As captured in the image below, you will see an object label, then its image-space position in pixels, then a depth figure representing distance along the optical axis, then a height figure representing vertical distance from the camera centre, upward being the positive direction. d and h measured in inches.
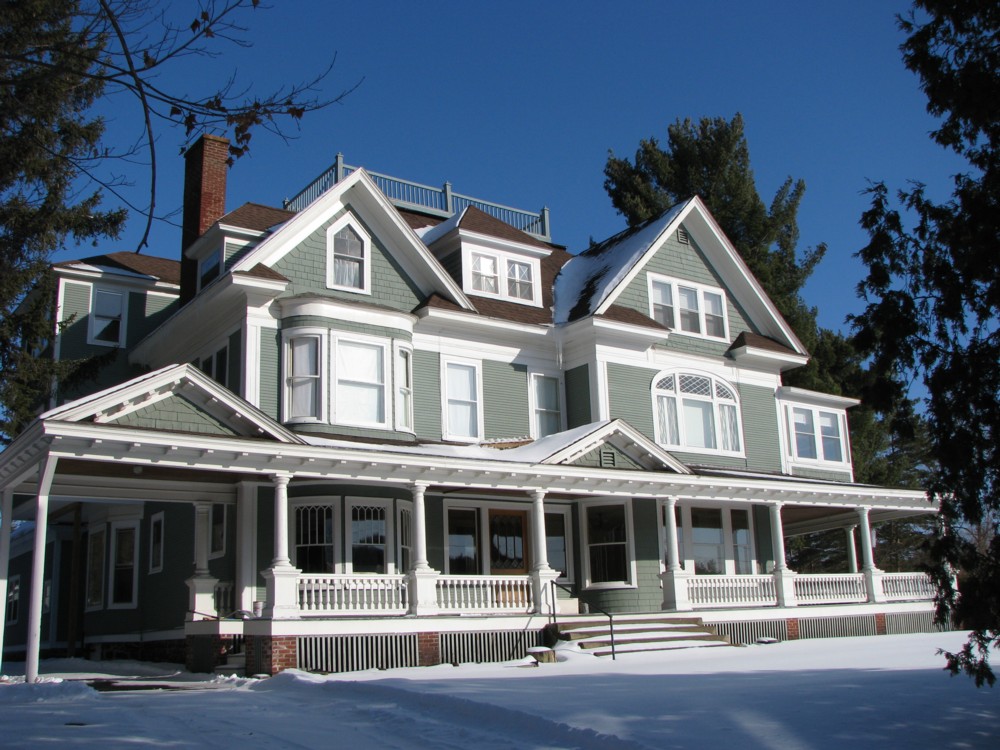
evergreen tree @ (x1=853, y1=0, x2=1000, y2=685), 360.8 +95.6
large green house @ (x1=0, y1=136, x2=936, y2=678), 670.5 +102.9
